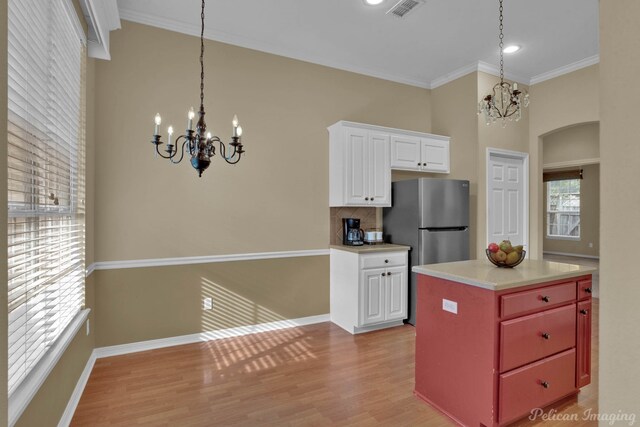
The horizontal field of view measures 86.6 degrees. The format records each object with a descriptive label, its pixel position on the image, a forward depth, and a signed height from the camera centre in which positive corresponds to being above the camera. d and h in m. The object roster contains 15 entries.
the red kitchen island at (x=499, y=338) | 1.92 -0.79
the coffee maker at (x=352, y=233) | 4.02 -0.27
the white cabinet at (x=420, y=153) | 4.15 +0.73
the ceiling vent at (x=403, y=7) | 3.00 +1.84
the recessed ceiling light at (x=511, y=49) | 3.83 +1.85
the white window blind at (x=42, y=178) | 1.41 +0.16
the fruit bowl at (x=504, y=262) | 2.28 -0.35
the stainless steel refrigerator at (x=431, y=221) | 3.78 -0.12
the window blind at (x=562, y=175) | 8.97 +0.98
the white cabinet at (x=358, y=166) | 3.84 +0.51
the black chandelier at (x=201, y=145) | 2.33 +0.45
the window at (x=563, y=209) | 9.13 +0.05
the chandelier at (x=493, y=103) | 2.69 +0.90
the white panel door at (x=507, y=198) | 4.44 +0.16
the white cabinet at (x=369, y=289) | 3.61 -0.88
